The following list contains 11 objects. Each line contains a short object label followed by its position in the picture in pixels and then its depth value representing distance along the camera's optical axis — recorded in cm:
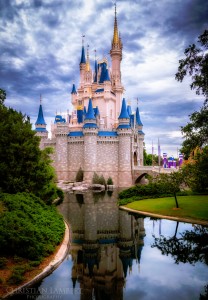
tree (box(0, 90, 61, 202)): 2028
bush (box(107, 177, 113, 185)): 5199
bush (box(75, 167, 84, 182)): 5338
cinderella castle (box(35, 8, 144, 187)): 5362
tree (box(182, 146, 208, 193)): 1961
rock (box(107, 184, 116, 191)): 5132
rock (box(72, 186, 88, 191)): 4836
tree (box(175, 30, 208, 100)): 1385
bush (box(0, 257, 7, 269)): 1092
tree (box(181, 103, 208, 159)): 1473
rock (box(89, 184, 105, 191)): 5009
